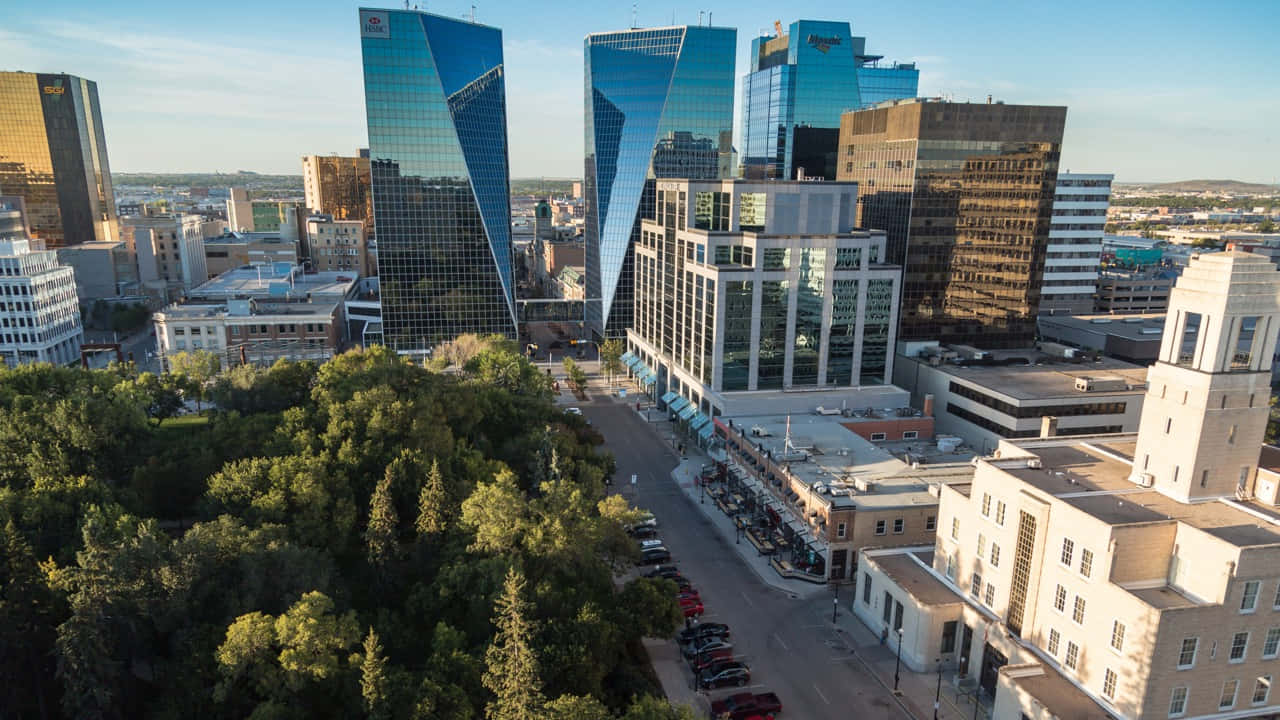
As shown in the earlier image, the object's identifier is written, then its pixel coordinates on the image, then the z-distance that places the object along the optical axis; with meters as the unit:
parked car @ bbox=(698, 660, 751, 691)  41.28
